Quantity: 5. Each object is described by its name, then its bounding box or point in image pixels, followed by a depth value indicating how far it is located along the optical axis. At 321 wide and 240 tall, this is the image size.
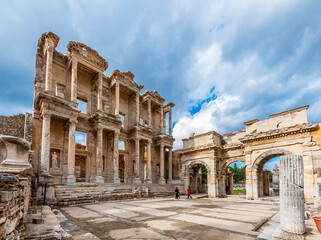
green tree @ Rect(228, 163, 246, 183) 64.21
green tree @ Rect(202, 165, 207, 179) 41.08
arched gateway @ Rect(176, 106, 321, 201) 13.81
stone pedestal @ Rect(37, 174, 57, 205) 11.45
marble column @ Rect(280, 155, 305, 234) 5.11
